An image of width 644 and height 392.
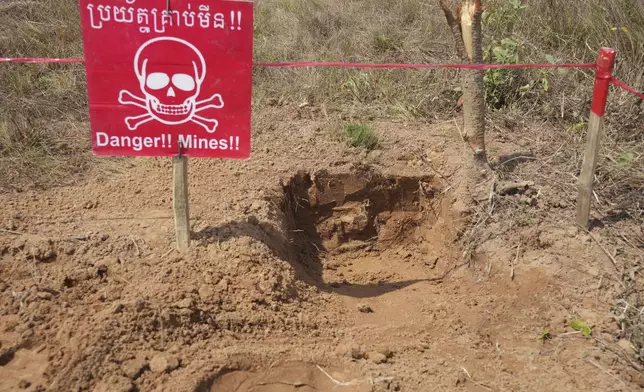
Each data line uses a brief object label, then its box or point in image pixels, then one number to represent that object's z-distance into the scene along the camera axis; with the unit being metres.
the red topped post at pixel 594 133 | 3.19
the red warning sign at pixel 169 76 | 2.87
